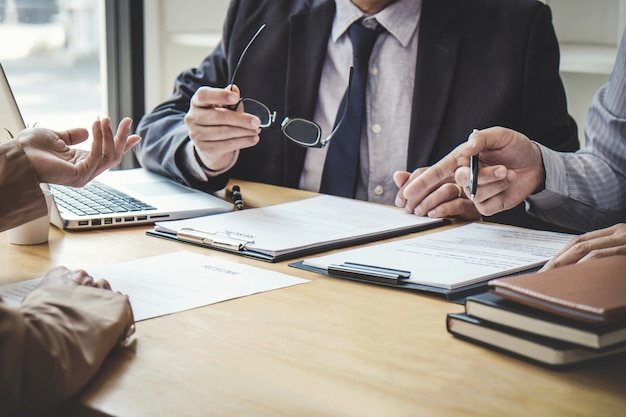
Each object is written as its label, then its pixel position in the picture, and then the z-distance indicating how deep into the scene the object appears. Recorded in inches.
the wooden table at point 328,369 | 28.6
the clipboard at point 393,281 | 40.9
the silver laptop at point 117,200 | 51.2
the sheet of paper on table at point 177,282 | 39.3
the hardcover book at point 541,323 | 30.3
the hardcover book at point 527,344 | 31.4
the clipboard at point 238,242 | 48.5
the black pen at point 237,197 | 62.4
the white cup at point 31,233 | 50.2
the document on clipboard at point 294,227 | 49.6
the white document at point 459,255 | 43.3
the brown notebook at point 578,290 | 30.3
